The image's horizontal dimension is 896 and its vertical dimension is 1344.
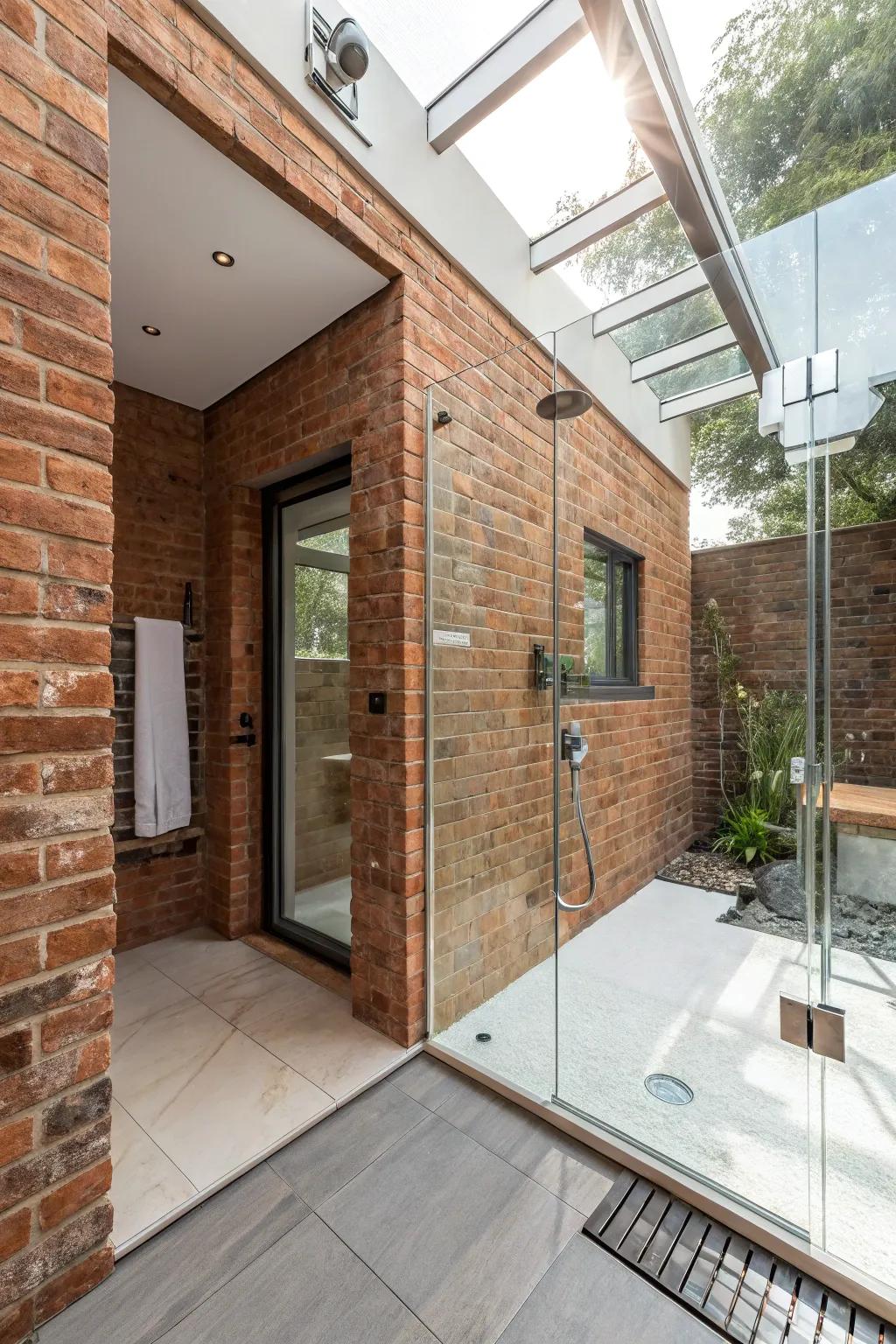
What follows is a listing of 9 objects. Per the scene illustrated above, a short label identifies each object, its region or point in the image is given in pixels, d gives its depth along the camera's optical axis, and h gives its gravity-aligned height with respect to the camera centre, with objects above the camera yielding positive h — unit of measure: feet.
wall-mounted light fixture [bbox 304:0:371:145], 5.22 +5.70
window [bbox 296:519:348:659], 8.36 +1.26
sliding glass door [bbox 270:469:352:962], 8.36 -0.64
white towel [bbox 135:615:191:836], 8.87 -0.90
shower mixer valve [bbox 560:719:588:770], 6.13 -0.78
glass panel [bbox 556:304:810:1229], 4.62 -2.07
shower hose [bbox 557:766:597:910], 6.18 -1.82
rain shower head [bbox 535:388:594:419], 6.39 +3.03
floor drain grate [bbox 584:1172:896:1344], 3.70 -4.21
